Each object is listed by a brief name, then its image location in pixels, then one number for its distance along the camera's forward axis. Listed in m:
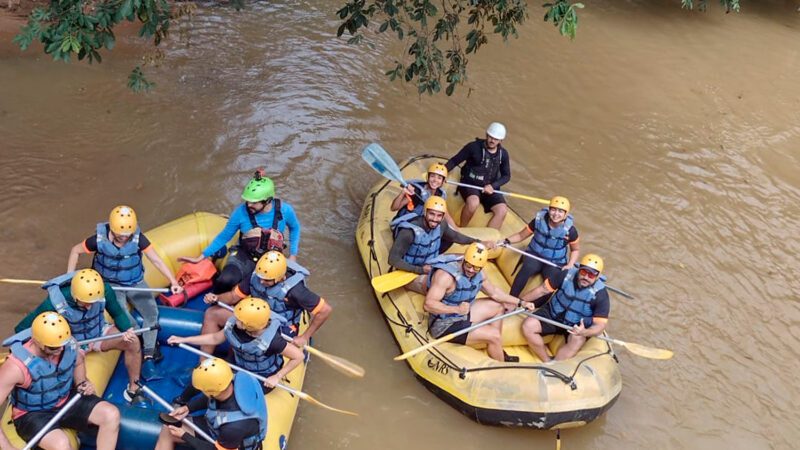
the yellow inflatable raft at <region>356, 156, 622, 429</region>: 4.29
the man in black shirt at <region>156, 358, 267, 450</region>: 3.16
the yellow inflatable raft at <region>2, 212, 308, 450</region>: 3.83
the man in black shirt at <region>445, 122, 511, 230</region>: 5.89
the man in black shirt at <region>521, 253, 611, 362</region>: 4.56
